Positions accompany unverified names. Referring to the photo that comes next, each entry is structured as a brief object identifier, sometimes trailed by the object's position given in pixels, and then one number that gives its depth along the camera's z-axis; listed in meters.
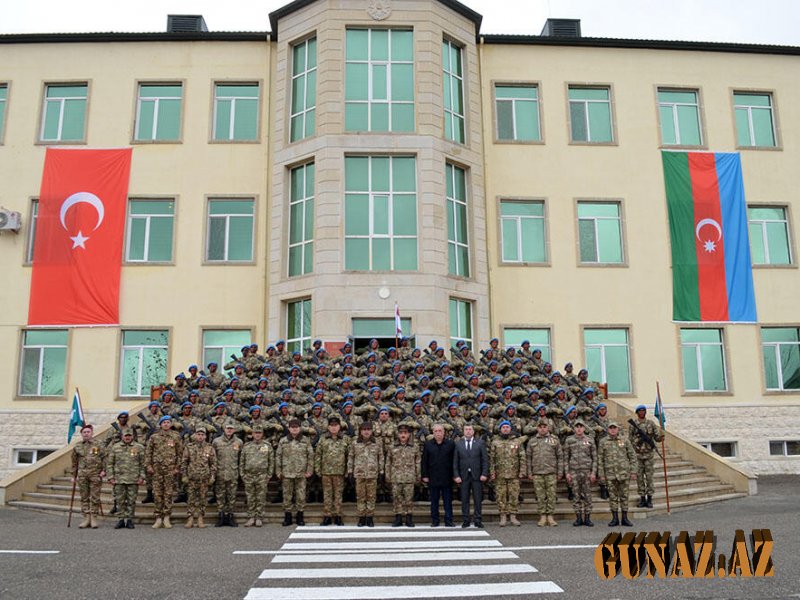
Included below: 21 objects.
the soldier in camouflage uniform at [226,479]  11.31
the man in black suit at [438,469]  11.11
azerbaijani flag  20.91
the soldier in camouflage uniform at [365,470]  11.12
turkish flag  20.09
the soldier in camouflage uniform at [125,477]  11.34
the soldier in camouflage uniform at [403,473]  11.13
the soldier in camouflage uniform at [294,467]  11.35
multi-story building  19.64
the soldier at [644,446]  12.34
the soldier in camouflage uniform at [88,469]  11.66
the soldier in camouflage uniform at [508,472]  11.34
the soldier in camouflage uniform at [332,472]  11.28
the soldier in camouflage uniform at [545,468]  11.32
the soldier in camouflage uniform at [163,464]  11.30
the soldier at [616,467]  11.23
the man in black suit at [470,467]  10.98
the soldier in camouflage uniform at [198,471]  11.28
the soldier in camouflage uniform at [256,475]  11.38
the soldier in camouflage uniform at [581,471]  11.24
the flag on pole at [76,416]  13.91
